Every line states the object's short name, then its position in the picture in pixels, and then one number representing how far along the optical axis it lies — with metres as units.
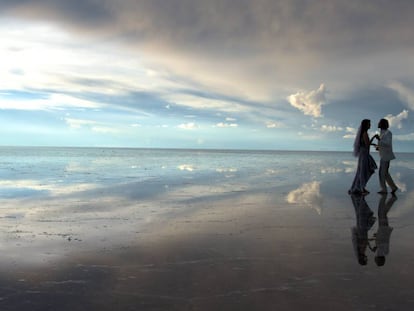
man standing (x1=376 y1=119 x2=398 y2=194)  15.22
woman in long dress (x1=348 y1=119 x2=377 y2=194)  15.08
